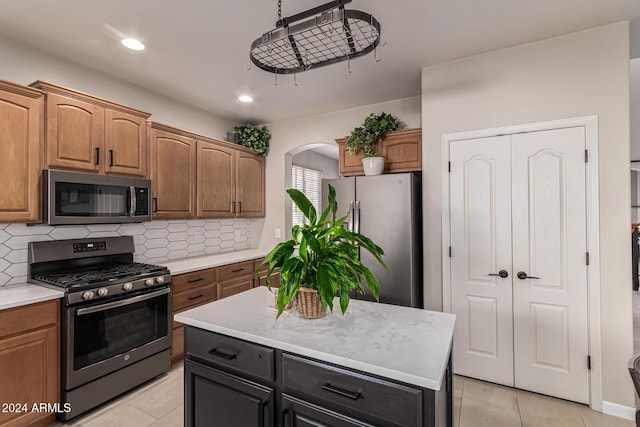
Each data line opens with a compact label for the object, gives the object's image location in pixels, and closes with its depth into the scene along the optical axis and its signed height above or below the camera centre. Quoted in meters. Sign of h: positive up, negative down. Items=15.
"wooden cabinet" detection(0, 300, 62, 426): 1.94 -0.93
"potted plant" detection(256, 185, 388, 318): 1.42 -0.21
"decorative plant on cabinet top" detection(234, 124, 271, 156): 4.41 +1.10
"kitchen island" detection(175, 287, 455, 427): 1.11 -0.59
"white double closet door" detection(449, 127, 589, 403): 2.40 -0.37
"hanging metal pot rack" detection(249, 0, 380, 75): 1.30 +0.81
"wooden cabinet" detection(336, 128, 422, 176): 3.18 +0.66
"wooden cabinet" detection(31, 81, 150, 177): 2.38 +0.68
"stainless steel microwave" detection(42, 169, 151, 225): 2.34 +0.15
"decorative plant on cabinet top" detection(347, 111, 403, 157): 3.30 +0.87
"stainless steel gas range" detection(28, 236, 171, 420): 2.22 -0.76
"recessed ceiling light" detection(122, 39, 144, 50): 2.44 +1.34
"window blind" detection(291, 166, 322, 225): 5.84 +0.66
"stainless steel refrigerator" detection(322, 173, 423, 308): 2.85 -0.09
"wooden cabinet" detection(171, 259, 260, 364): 2.99 -0.73
